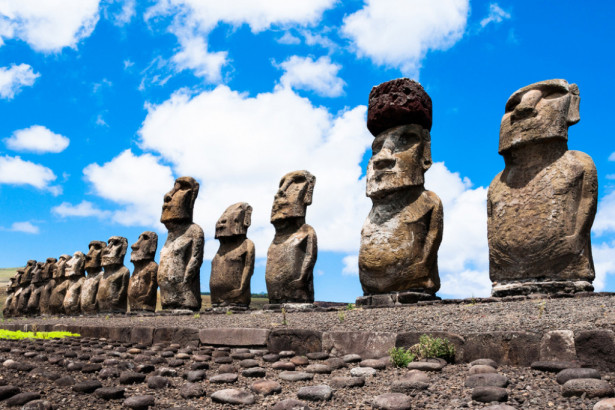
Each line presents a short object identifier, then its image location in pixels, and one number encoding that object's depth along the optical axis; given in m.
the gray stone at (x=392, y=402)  3.46
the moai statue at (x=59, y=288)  21.17
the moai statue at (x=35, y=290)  23.56
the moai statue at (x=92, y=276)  18.20
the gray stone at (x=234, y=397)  4.20
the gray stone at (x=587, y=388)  3.26
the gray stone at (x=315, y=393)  3.97
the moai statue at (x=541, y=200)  7.11
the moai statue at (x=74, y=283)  19.50
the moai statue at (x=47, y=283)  22.53
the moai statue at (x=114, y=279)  16.92
